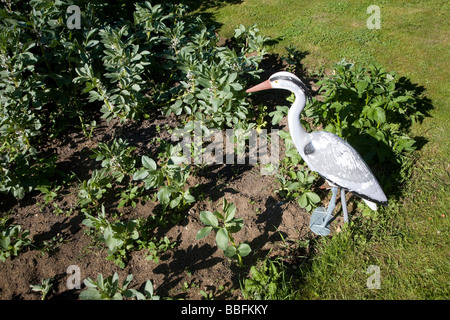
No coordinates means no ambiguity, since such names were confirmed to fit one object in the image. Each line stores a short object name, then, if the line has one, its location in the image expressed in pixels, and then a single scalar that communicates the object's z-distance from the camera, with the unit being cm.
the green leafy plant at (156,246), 299
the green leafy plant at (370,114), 339
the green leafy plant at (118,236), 276
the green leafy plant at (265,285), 262
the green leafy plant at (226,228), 250
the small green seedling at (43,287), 270
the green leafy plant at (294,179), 312
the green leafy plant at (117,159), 334
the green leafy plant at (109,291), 235
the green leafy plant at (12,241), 283
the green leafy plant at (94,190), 313
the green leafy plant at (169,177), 291
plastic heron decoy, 281
